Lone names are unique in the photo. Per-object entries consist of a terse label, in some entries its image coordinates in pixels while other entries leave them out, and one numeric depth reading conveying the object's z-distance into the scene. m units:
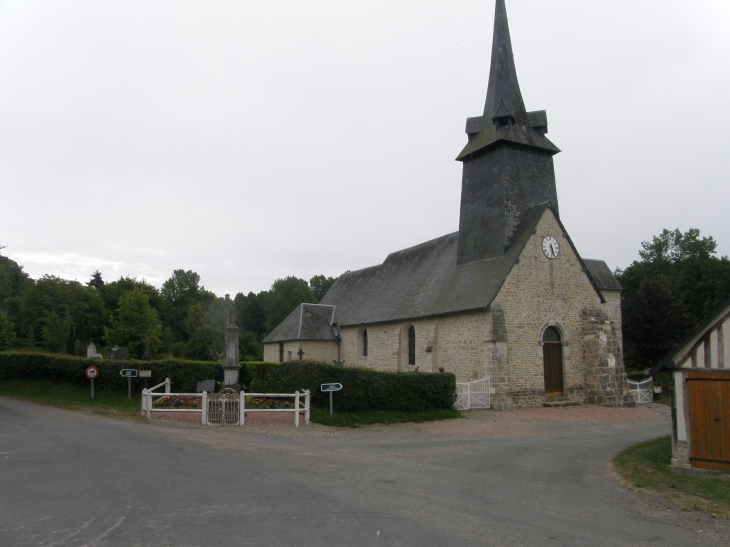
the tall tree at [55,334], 42.28
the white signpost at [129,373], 18.64
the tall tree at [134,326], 46.81
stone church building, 21.59
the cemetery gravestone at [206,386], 19.14
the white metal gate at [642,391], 23.88
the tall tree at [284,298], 62.06
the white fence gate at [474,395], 20.20
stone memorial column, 18.38
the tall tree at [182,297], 64.94
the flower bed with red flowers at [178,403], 17.16
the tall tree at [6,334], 39.59
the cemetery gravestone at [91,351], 28.24
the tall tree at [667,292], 33.91
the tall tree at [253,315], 73.38
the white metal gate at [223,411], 15.62
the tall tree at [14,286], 41.81
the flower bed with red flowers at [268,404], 16.65
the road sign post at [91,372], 20.06
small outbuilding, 9.41
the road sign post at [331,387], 16.14
